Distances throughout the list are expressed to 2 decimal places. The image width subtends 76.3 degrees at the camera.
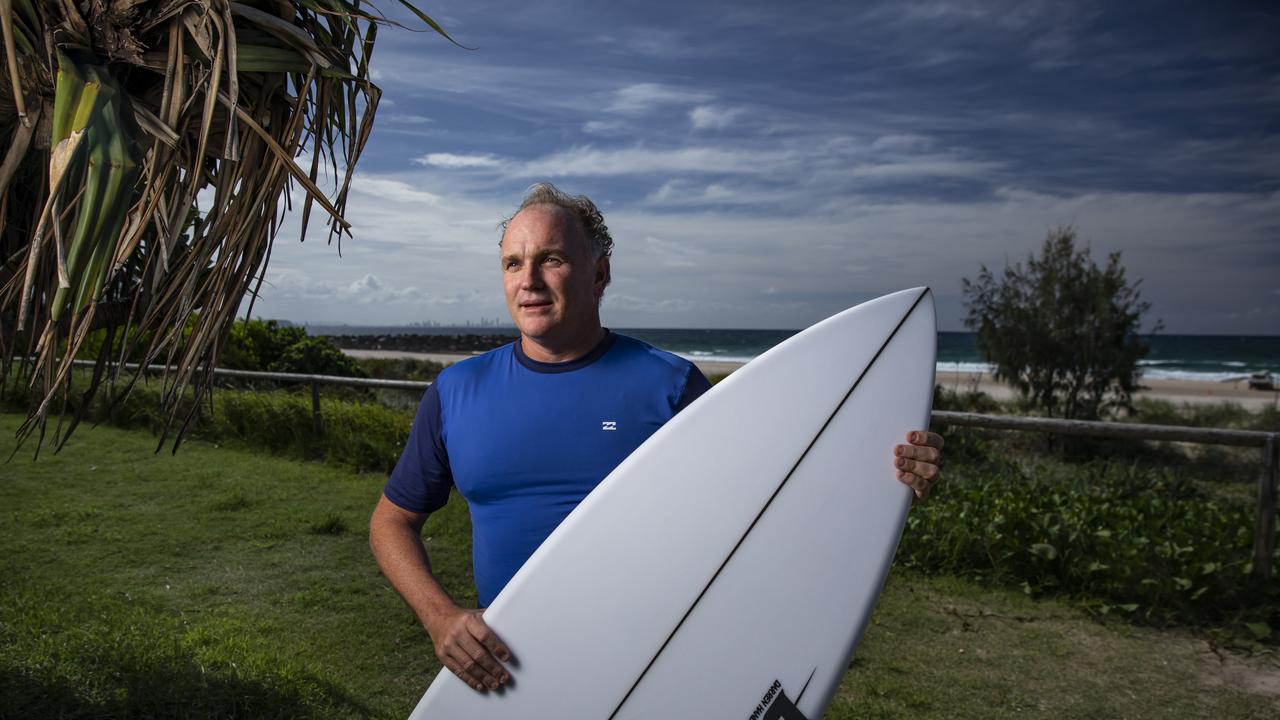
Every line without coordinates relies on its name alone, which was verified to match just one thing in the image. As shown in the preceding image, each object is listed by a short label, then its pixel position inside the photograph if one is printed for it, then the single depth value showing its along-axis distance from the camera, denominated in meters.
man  1.73
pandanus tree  1.80
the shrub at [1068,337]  9.77
